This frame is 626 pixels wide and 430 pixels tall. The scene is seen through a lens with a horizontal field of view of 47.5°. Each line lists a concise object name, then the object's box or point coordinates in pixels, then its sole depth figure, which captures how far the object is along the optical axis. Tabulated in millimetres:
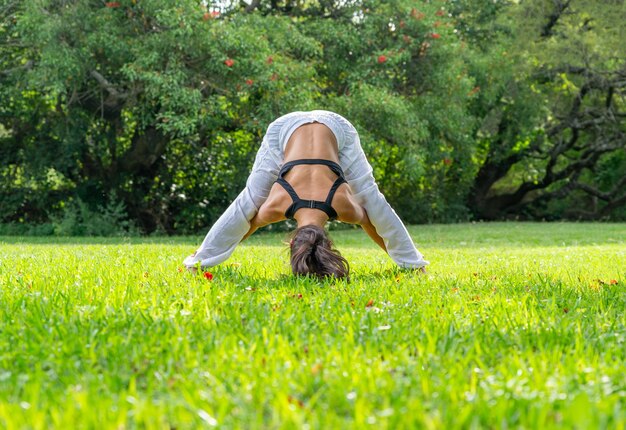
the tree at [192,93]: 14406
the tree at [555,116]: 21750
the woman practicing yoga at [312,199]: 5207
